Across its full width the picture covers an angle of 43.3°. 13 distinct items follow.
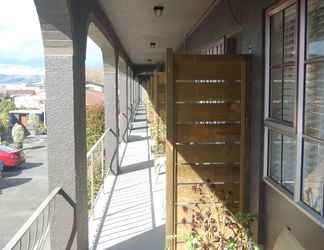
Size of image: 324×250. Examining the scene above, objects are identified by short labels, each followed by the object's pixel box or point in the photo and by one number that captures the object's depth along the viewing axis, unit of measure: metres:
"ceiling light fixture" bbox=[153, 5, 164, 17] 4.47
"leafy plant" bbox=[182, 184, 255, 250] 2.94
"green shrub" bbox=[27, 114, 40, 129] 31.02
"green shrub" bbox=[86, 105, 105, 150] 9.25
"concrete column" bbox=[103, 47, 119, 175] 7.05
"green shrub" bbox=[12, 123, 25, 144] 24.69
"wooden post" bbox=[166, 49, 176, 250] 3.12
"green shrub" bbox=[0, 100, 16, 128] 27.62
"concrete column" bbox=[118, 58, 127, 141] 11.45
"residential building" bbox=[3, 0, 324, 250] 2.20
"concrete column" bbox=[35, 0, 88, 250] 3.02
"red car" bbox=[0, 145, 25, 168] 18.45
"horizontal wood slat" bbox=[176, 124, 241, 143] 3.18
